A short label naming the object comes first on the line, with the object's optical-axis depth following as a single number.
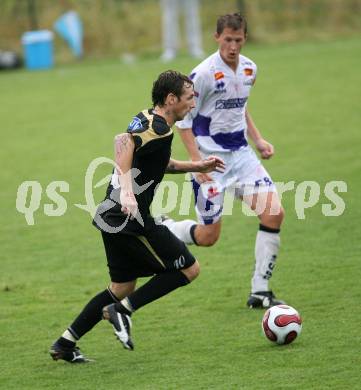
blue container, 47.47
